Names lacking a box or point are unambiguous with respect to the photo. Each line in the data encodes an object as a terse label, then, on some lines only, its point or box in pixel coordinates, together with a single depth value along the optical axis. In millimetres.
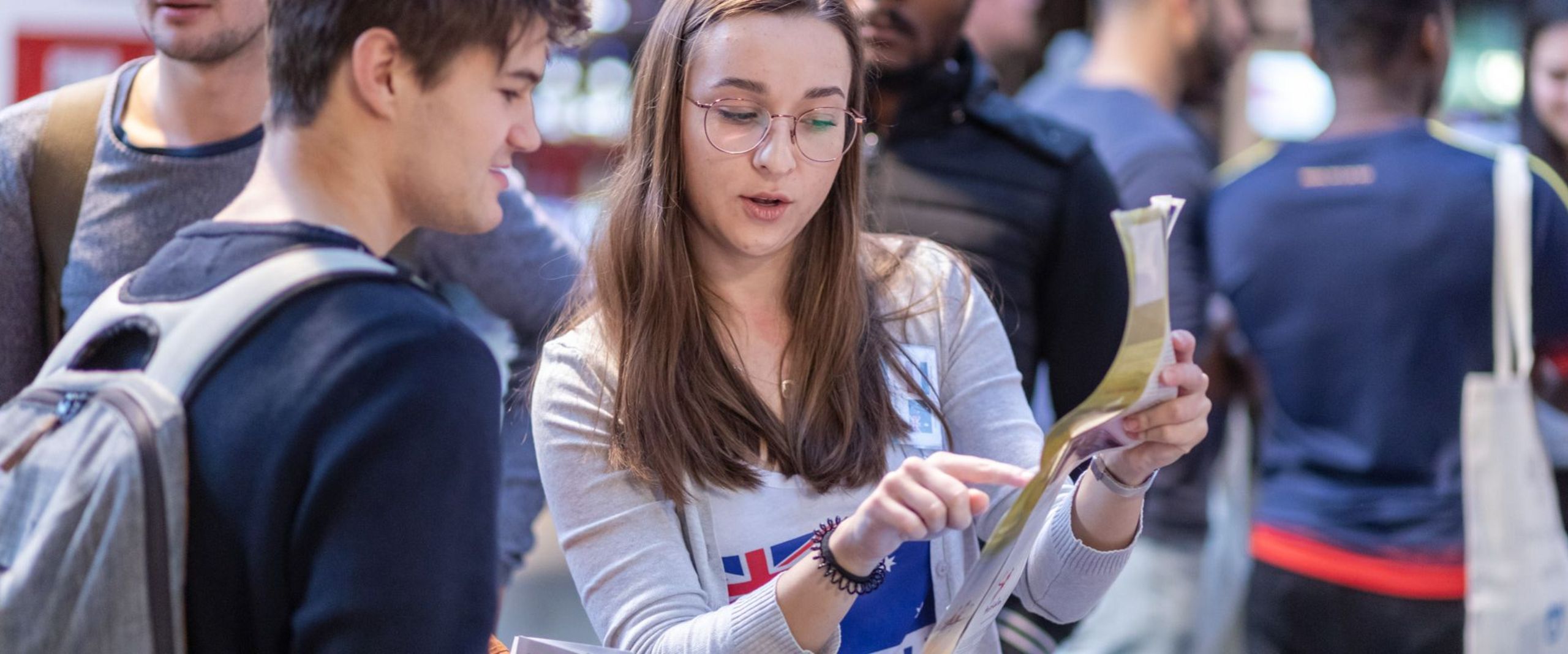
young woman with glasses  2302
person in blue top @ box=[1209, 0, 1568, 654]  2992
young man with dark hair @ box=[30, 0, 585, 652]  1952
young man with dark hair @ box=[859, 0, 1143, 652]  2865
